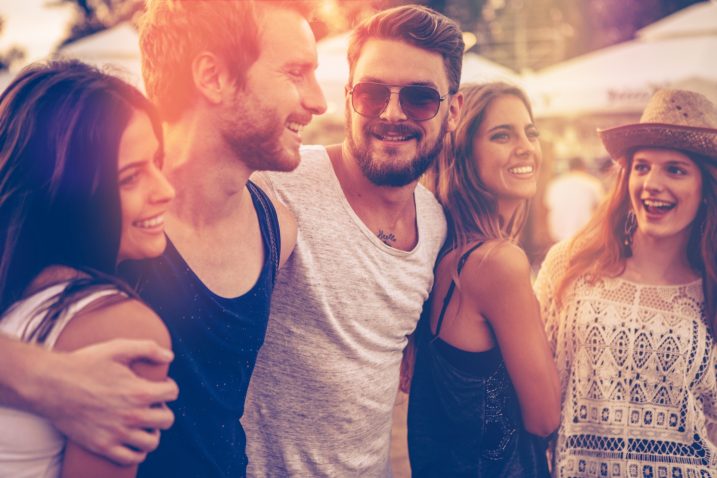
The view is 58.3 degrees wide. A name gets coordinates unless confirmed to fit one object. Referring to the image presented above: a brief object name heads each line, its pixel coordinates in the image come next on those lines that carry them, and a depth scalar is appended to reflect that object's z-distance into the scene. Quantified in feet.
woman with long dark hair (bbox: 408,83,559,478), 7.75
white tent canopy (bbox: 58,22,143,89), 26.04
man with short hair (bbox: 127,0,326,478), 5.51
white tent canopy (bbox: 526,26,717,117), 25.67
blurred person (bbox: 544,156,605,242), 23.61
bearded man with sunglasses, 7.35
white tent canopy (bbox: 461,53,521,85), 25.72
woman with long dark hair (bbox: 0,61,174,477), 4.19
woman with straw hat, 8.24
